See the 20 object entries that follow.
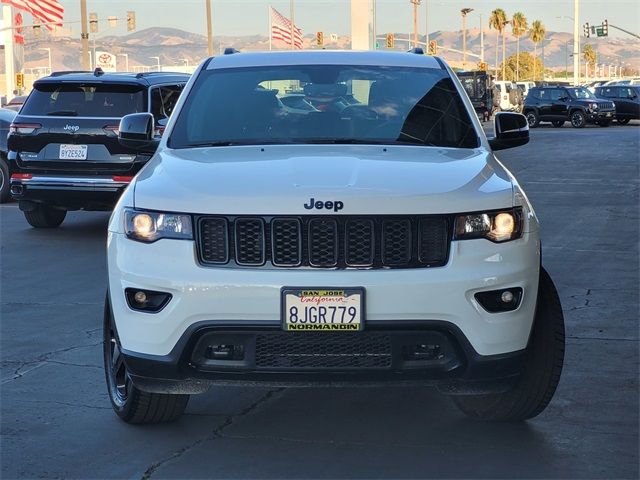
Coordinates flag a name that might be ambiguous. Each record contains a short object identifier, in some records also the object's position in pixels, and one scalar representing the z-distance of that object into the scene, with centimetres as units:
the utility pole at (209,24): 6147
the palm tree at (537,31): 15412
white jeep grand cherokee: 470
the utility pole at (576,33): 8976
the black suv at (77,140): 1243
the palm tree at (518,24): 14950
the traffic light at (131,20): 6899
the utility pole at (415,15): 8712
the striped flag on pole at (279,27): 6506
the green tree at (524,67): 18025
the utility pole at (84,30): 4893
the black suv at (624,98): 4897
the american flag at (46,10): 6198
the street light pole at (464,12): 10944
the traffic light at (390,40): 7022
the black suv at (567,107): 4725
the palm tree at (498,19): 14600
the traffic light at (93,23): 6481
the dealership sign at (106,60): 10669
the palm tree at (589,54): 18375
